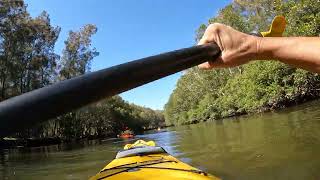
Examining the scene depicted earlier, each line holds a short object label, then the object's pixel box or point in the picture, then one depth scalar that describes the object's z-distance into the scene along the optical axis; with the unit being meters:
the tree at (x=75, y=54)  20.48
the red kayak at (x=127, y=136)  18.21
